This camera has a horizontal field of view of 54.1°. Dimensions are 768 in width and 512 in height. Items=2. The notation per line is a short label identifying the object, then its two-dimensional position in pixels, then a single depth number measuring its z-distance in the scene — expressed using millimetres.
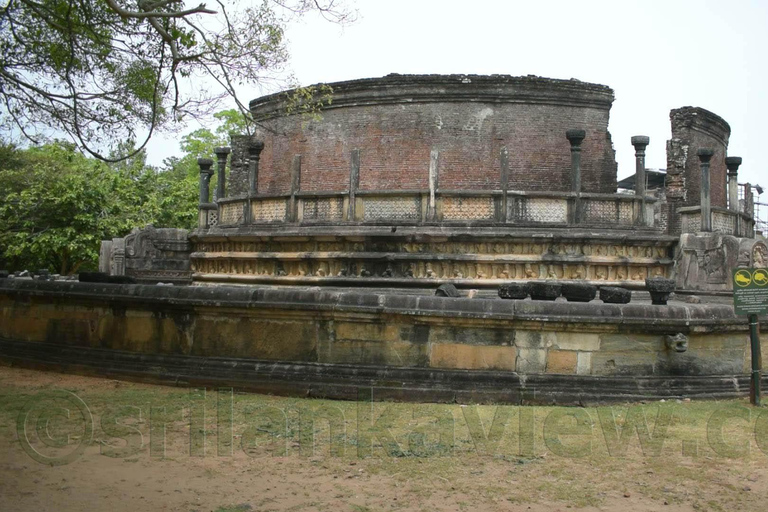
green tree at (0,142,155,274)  25344
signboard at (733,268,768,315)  6988
